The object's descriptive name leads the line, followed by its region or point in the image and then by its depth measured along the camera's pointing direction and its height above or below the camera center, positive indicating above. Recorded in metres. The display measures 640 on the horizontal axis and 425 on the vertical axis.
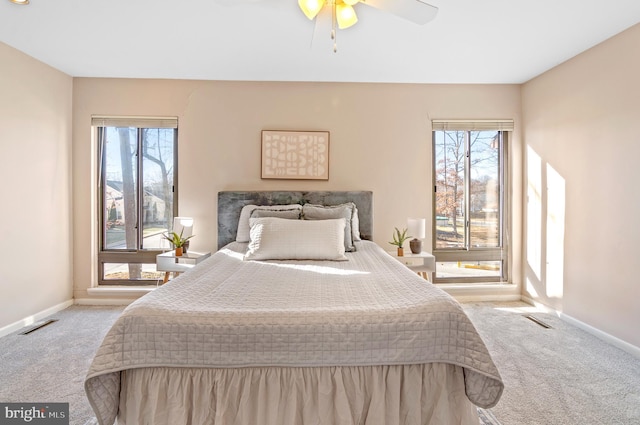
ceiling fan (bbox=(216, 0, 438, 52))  1.80 +1.15
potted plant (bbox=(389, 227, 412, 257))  3.40 -0.28
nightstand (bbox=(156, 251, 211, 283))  3.24 -0.51
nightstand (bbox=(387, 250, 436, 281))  3.35 -0.51
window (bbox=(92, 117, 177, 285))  3.81 +0.18
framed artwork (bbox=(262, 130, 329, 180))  3.73 +0.65
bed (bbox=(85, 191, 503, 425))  1.32 -0.63
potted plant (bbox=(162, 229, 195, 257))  3.30 -0.31
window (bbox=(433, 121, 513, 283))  3.93 +0.12
